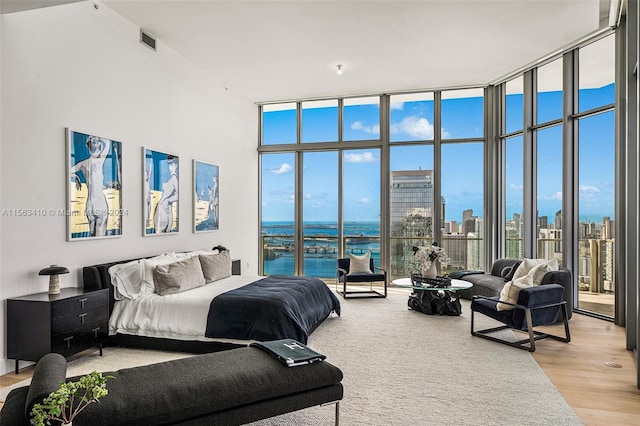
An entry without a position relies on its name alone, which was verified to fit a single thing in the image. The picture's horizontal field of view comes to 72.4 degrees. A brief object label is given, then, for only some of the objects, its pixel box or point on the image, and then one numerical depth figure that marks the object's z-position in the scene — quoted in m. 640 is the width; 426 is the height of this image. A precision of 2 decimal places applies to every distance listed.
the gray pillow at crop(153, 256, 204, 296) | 4.51
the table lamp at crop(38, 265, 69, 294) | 3.73
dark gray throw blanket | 3.95
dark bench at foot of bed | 2.08
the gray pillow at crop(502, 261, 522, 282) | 5.88
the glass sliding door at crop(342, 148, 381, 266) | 8.14
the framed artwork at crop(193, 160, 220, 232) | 6.39
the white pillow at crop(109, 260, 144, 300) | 4.41
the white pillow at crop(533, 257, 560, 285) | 4.82
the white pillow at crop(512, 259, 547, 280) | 5.25
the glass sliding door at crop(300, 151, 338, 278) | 8.40
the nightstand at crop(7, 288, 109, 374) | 3.49
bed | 4.00
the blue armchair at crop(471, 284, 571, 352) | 4.17
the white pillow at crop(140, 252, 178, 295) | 4.52
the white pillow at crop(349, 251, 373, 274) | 7.08
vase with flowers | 5.94
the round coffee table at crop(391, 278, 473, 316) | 5.78
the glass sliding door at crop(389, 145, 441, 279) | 7.90
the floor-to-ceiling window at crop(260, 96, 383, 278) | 8.20
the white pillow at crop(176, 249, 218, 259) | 5.47
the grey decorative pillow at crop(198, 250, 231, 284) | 5.36
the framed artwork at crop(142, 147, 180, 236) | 5.31
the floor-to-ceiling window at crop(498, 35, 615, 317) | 5.53
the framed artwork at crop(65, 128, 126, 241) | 4.22
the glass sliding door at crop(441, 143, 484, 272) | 7.70
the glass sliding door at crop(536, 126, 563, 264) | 6.21
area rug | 2.86
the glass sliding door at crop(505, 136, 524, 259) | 7.03
